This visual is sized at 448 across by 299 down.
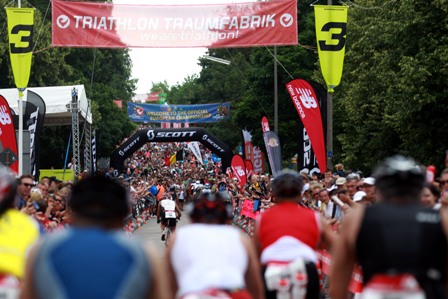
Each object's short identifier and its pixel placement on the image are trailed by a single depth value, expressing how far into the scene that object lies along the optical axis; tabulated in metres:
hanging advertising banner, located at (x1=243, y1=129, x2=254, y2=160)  57.88
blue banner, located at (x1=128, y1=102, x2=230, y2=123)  69.25
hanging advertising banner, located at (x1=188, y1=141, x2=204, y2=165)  71.81
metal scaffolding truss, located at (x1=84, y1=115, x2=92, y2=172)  46.88
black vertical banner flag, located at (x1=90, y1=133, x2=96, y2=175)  47.75
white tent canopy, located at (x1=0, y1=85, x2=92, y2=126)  44.44
